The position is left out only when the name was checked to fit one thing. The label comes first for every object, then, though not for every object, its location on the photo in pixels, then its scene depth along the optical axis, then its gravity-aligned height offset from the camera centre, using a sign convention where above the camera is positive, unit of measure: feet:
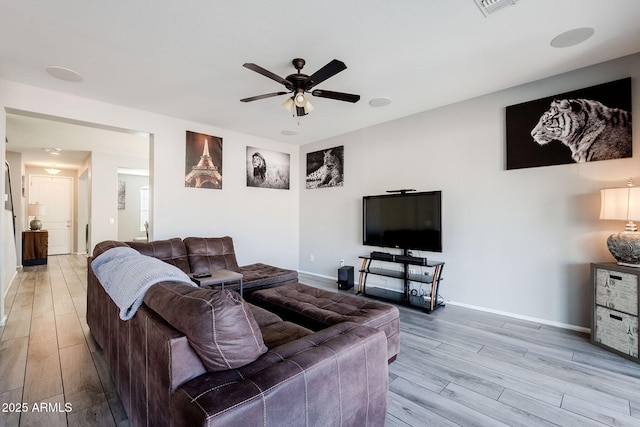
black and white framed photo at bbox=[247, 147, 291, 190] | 17.35 +2.81
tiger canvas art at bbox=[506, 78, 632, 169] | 9.07 +3.03
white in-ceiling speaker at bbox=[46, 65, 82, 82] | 9.29 +4.69
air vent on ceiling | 6.51 +4.90
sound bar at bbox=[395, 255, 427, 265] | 12.44 -2.13
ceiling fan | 8.02 +3.83
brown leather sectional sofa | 3.23 -2.08
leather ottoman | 7.17 -2.75
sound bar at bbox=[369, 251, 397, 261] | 13.50 -2.15
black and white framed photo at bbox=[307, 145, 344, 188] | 17.30 +2.85
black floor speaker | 15.01 -3.53
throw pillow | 3.59 -1.51
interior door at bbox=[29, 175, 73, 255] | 26.43 +0.55
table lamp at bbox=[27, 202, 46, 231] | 21.90 -0.10
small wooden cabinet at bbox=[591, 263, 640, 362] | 7.75 -2.75
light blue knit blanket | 4.78 -1.26
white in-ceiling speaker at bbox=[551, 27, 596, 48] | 7.61 +4.94
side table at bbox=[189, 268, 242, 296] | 9.32 -2.32
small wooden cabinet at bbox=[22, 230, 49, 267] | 20.53 -2.70
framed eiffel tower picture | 14.58 +2.70
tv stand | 12.07 -2.96
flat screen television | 12.38 -0.40
